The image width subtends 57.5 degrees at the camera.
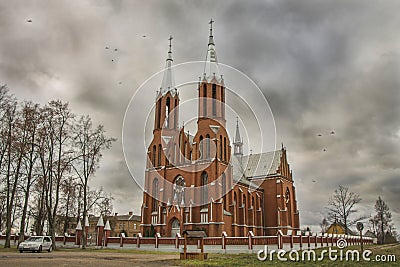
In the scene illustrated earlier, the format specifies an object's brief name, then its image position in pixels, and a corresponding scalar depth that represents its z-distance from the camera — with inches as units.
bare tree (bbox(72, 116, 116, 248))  1541.6
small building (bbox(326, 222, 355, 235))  3070.9
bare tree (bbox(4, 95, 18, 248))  1305.4
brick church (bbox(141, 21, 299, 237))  1857.8
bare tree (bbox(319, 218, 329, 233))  3053.2
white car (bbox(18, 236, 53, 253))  1061.1
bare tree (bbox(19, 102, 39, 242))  1311.5
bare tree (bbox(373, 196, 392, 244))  2800.2
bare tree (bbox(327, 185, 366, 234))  2278.5
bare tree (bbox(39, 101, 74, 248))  1354.6
